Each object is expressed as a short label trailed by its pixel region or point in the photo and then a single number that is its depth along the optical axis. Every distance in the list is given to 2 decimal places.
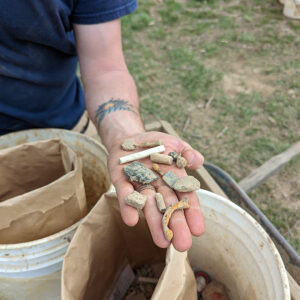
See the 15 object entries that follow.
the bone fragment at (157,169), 0.32
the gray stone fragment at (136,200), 0.27
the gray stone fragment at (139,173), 0.30
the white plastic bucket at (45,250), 0.30
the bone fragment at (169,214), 0.25
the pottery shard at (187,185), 0.28
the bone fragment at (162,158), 0.32
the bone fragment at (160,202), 0.27
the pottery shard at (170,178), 0.30
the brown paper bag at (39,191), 0.31
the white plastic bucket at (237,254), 0.28
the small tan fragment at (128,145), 0.33
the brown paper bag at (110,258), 0.26
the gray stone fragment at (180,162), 0.30
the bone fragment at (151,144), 0.33
